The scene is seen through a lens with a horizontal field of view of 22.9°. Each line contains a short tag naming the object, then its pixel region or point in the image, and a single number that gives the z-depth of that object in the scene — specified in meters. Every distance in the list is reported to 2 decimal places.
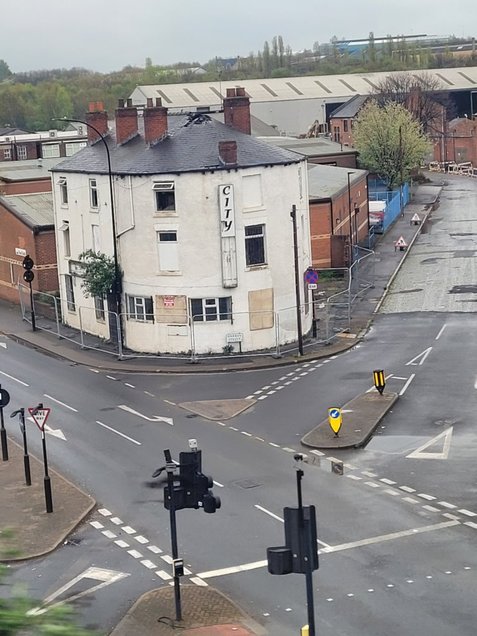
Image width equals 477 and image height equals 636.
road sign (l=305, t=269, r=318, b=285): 48.09
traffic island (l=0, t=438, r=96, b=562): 25.59
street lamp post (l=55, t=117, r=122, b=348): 46.69
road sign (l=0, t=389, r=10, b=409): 32.31
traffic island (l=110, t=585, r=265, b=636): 20.38
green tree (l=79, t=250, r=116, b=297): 47.56
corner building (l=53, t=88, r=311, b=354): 45.59
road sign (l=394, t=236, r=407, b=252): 72.57
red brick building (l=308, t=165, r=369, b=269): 65.44
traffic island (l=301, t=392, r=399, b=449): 32.78
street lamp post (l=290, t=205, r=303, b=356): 44.97
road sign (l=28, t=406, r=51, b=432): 27.97
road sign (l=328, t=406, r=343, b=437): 32.97
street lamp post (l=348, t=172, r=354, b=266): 66.84
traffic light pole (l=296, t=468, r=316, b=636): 17.44
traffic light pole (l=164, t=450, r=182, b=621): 20.83
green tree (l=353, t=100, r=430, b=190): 97.81
